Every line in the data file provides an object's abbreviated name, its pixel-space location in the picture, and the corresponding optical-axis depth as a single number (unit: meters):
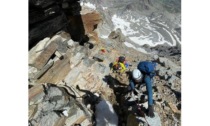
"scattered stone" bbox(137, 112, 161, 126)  2.34
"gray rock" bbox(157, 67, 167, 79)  3.41
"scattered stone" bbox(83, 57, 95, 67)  3.24
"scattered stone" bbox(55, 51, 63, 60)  3.10
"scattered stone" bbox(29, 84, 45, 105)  2.33
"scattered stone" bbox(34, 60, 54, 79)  2.75
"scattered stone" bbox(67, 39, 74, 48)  3.42
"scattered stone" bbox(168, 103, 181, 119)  2.60
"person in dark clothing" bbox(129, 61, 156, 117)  2.12
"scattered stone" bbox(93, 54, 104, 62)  3.56
